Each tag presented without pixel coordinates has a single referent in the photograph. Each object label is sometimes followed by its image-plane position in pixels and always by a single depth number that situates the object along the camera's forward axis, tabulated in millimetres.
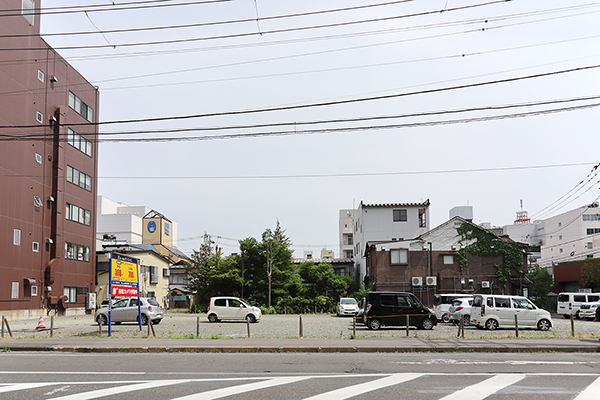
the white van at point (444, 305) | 30719
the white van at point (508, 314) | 24047
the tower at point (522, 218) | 121062
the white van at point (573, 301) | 36375
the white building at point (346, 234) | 83581
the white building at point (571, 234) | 80312
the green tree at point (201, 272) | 49719
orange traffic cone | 24653
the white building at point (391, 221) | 57750
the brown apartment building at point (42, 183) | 34531
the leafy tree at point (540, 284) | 51656
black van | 24094
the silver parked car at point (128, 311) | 27430
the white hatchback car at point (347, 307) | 40312
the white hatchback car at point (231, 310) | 32094
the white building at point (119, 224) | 87188
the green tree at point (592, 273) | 44438
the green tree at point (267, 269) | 48188
